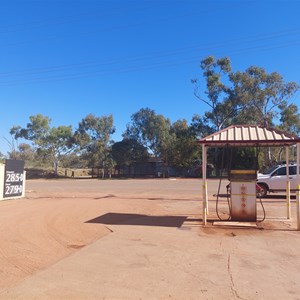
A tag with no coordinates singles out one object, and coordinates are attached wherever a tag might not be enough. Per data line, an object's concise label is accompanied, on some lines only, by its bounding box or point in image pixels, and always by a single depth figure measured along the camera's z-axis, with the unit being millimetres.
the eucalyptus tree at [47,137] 72500
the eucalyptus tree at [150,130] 68375
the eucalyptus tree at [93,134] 69500
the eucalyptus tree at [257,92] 54562
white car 22641
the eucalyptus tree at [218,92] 57656
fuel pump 12055
